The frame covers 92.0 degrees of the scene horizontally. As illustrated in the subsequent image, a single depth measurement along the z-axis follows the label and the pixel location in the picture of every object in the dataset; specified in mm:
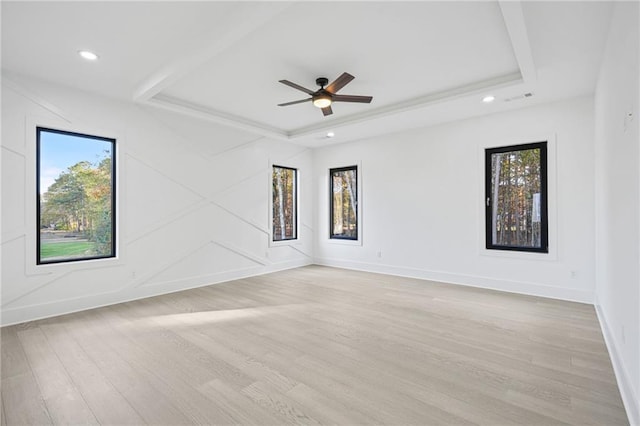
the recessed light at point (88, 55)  3020
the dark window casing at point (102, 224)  3602
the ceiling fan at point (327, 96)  3398
